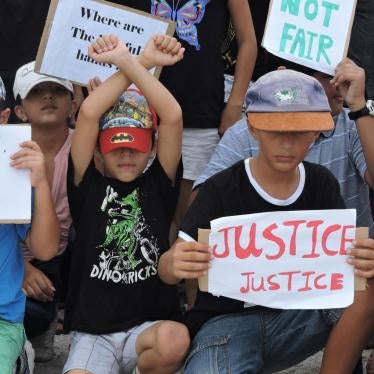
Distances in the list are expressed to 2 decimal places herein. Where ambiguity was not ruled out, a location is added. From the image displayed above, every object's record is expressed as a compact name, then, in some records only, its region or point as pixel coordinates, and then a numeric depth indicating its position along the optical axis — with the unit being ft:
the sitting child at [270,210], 19.47
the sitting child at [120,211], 20.93
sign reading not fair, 22.79
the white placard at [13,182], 20.00
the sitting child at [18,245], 20.11
